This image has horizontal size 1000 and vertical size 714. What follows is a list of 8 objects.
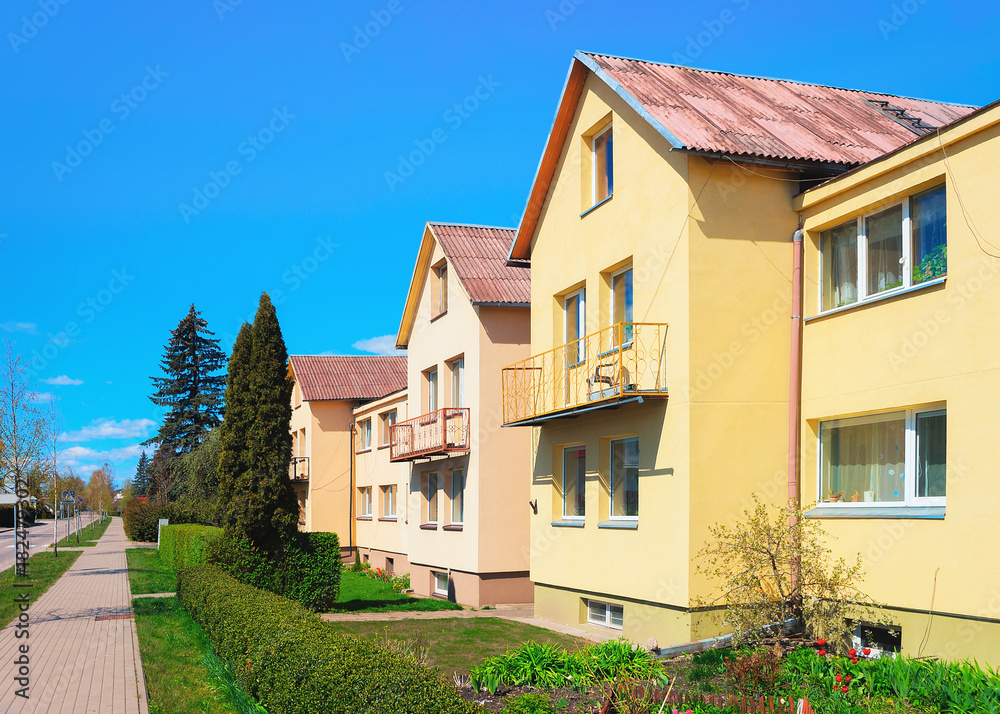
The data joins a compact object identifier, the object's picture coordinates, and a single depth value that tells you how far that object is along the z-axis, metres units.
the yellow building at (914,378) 8.74
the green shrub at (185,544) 21.47
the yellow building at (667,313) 11.56
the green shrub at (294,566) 17.66
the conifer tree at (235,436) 18.19
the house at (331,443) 35.56
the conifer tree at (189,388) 60.12
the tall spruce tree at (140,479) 102.93
